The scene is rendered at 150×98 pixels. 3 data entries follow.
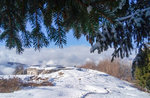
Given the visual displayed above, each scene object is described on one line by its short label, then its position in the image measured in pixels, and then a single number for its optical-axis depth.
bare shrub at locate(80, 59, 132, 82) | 11.32
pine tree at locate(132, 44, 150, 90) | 3.67
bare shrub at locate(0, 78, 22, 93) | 2.89
